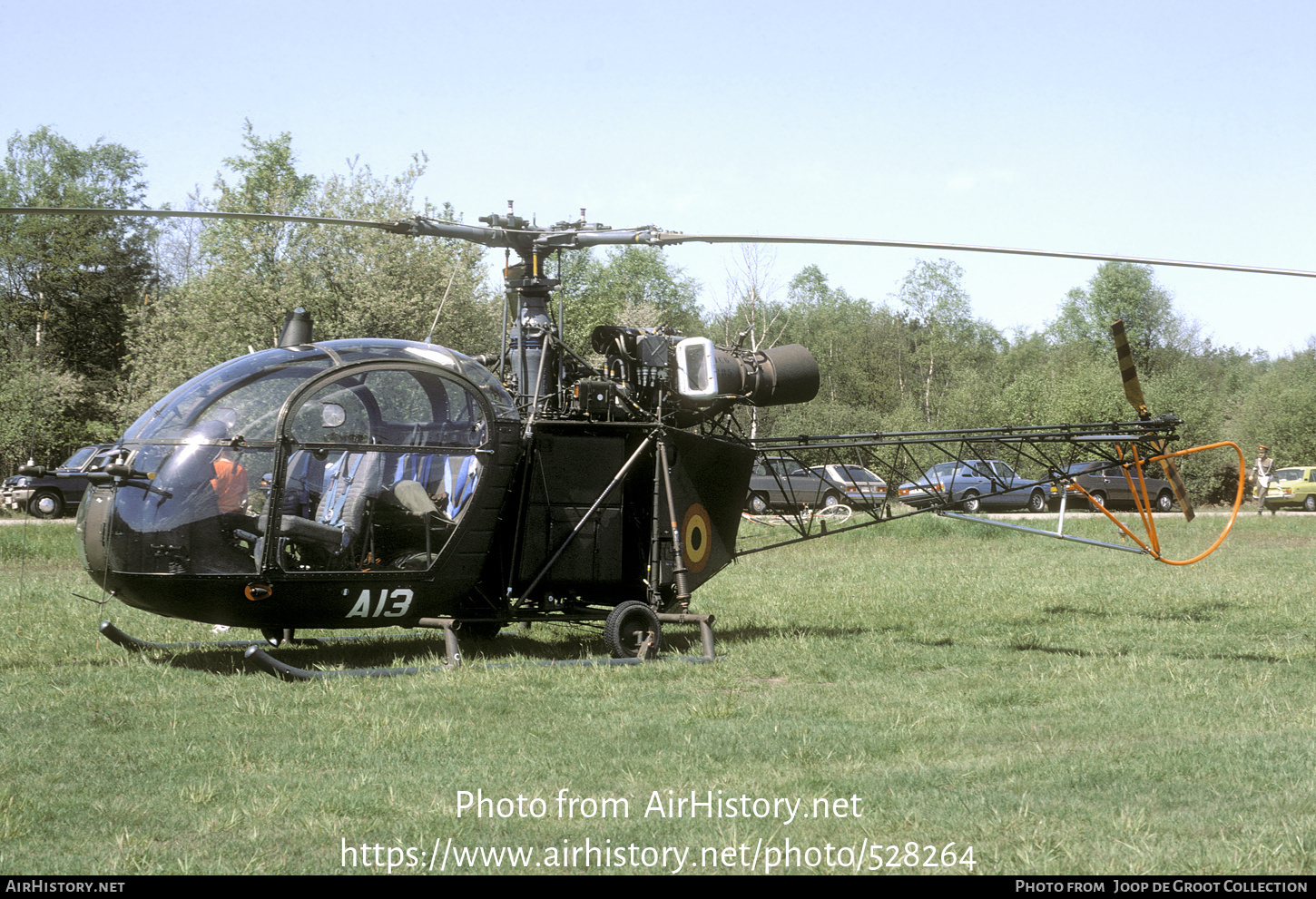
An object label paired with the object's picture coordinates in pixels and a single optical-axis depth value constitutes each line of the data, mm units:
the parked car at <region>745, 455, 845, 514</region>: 34750
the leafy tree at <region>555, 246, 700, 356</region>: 71688
